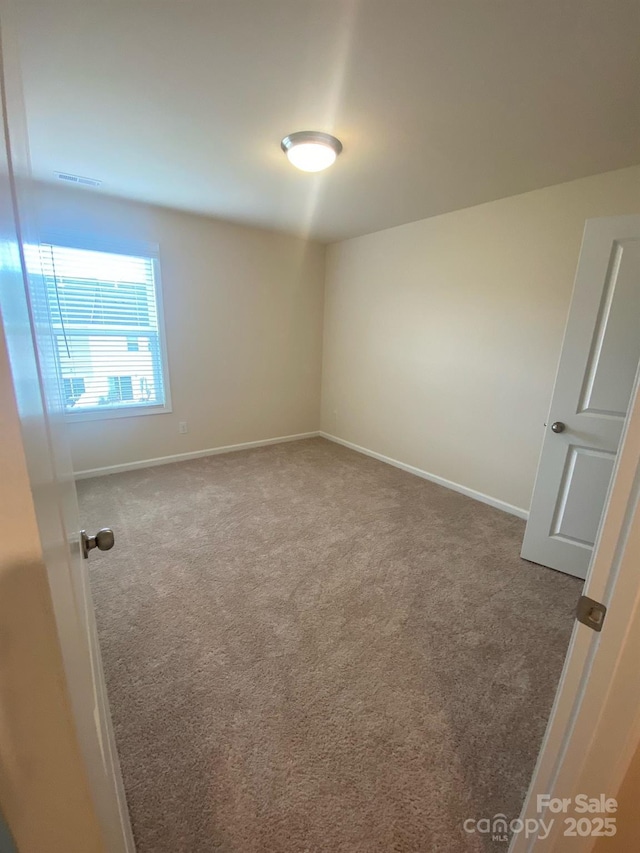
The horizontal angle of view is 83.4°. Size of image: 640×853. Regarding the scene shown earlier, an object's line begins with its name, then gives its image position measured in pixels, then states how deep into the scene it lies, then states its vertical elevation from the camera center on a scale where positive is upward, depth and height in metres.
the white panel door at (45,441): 0.33 -0.14
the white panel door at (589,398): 1.86 -0.29
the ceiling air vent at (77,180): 2.56 +1.03
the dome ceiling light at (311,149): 1.95 +1.01
